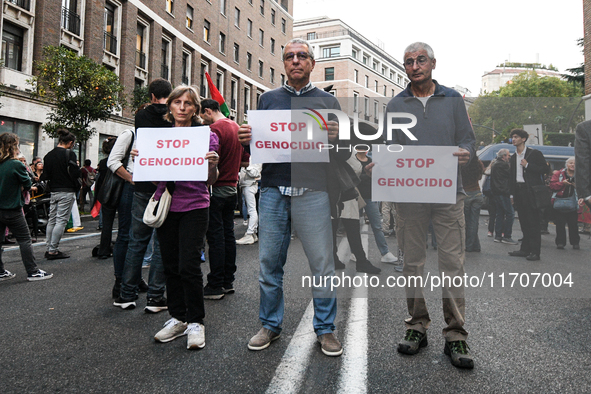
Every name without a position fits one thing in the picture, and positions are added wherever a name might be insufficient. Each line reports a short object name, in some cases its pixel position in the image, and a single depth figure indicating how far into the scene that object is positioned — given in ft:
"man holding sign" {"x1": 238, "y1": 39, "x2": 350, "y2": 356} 10.34
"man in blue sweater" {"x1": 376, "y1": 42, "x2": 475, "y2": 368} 10.09
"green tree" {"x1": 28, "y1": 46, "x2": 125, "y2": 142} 48.39
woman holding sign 10.82
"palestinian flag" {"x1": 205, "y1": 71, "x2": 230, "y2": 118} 18.84
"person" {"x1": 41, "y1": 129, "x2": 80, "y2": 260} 22.79
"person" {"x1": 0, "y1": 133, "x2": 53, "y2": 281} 17.83
